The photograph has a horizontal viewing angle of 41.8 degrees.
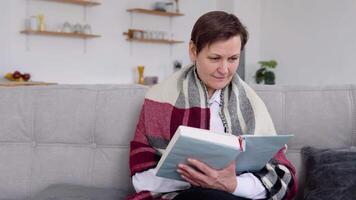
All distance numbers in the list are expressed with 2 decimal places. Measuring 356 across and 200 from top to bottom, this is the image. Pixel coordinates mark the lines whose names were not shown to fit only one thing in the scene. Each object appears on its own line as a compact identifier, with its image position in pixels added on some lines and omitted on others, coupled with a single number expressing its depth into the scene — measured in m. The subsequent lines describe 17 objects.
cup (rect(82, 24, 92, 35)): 5.14
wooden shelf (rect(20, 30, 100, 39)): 4.74
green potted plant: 6.02
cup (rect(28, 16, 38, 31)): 4.72
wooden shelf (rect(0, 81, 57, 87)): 4.08
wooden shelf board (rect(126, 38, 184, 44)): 5.60
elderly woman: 1.45
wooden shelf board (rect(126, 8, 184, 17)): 5.51
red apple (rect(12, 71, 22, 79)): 4.46
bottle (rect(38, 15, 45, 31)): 4.77
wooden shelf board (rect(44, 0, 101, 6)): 5.00
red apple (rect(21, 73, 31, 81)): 4.55
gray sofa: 1.77
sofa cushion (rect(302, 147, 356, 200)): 1.47
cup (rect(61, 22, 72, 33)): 4.98
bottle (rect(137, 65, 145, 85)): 5.55
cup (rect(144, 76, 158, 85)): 5.61
